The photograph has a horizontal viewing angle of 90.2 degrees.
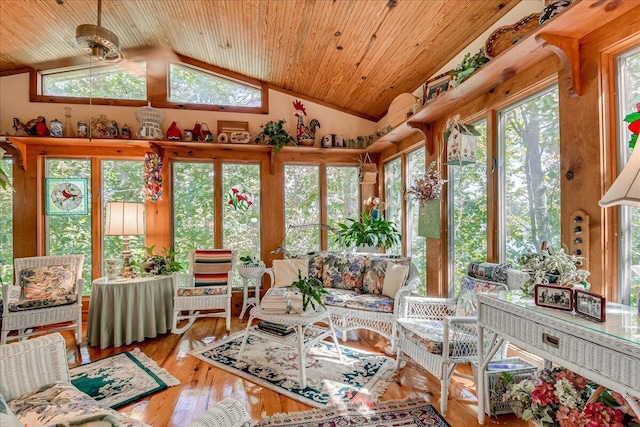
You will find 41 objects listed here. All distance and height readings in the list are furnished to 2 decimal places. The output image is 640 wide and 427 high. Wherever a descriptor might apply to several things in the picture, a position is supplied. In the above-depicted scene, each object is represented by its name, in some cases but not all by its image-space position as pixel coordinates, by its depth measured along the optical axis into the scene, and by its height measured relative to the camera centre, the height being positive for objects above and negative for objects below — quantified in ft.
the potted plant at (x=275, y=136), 14.46 +3.69
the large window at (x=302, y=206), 15.69 +0.51
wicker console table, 3.83 -1.77
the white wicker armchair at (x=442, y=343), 6.82 -2.88
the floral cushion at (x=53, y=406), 3.95 -2.52
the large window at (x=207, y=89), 14.85 +6.06
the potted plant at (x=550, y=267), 5.32 -0.92
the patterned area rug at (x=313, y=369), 7.62 -4.23
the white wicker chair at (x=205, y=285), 11.94 -2.71
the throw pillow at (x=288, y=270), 12.32 -2.10
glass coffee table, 8.05 -3.12
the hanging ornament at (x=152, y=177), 14.02 +1.77
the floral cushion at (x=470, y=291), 7.41 -1.88
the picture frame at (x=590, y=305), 4.38 -1.30
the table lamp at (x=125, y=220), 11.51 -0.08
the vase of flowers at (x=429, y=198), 10.22 +0.56
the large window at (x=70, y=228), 13.83 -0.43
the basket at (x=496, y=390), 6.56 -3.62
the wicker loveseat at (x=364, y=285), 10.12 -2.48
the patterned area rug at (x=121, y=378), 7.57 -4.22
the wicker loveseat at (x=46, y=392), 3.69 -2.44
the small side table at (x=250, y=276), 13.57 -2.57
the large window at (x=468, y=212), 9.04 +0.10
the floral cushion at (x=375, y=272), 11.31 -2.06
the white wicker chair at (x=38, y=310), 9.95 -2.98
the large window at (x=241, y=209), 15.21 +0.37
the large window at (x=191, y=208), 14.80 +0.42
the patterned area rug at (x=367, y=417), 6.48 -4.23
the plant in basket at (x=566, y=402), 4.19 -2.71
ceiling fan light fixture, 8.12 +4.73
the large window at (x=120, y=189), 14.28 +1.30
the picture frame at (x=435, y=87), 9.12 +3.82
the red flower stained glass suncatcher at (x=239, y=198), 15.24 +0.90
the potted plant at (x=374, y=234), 13.23 -0.76
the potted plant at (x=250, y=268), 13.57 -2.19
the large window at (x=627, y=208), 5.49 +0.10
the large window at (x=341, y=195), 16.02 +1.06
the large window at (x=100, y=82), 13.97 +6.06
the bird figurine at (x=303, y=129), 14.99 +4.13
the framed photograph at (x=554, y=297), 4.88 -1.31
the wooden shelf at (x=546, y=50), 5.20 +3.29
